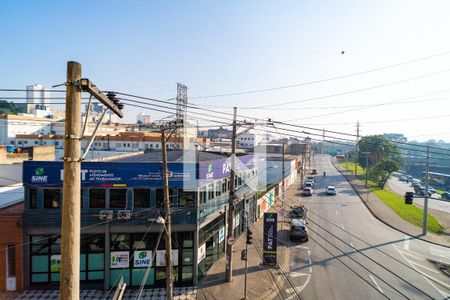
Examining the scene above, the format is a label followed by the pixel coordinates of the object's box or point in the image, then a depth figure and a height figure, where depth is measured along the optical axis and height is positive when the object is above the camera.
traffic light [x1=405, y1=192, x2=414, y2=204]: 20.20 -3.51
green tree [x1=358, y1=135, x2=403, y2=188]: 53.03 -2.47
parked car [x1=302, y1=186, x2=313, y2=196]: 44.03 -6.97
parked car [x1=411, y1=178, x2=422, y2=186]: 66.45 -7.90
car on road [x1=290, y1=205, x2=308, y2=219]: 27.37 -6.52
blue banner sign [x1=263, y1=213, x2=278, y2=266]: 18.62 -6.42
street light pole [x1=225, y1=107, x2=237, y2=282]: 15.73 -4.62
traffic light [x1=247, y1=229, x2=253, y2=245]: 15.90 -5.12
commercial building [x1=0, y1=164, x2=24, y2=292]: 14.62 -5.68
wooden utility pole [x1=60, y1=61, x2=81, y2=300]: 4.19 -0.76
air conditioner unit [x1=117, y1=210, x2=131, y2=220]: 15.02 -3.78
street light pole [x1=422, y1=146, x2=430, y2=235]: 26.34 -6.71
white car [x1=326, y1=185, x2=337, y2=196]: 45.19 -7.13
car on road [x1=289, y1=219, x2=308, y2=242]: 24.03 -7.35
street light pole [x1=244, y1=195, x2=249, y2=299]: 24.95 -5.50
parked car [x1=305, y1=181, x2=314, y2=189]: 47.69 -6.42
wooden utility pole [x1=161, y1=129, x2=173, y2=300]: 10.36 -3.36
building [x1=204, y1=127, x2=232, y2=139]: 113.72 +5.97
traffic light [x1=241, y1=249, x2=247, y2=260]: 15.40 -6.19
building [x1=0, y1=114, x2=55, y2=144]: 55.89 +3.47
